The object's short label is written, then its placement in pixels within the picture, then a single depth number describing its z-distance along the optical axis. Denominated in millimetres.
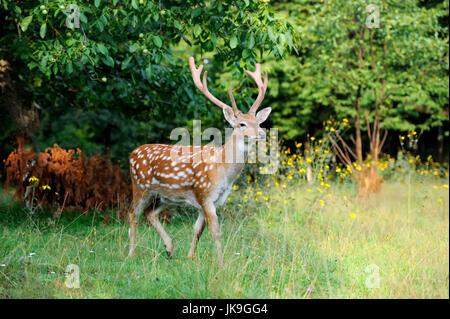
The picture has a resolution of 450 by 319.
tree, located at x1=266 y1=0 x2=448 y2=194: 10047
